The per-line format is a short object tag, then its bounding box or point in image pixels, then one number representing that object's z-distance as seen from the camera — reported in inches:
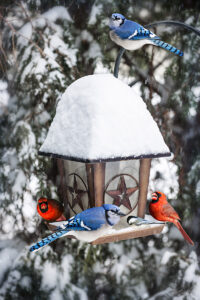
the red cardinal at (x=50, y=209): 156.7
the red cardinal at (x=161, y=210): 156.8
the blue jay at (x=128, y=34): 153.3
